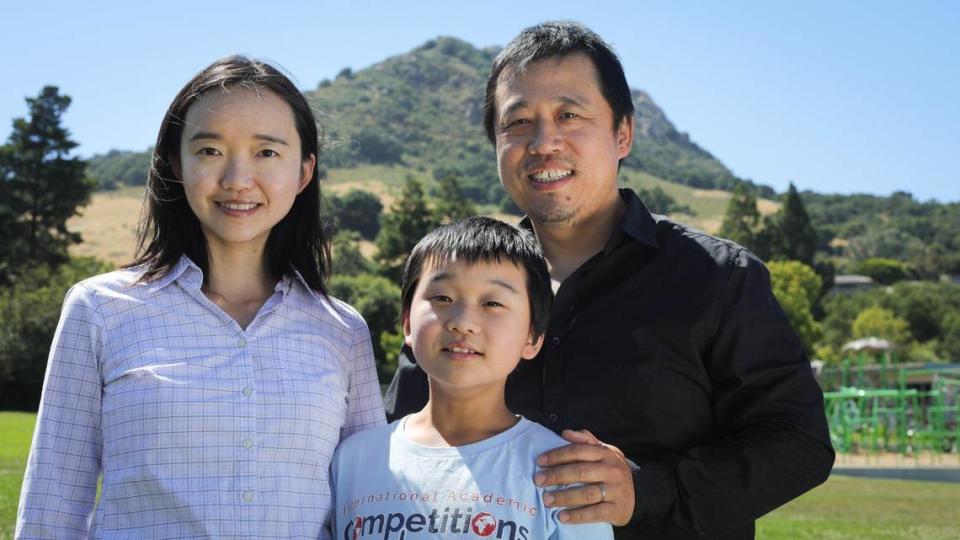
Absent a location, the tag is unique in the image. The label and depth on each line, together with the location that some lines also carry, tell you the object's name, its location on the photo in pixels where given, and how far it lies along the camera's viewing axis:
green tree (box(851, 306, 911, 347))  59.97
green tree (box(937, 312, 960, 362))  61.12
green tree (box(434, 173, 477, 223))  60.53
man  3.06
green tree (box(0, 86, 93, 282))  48.78
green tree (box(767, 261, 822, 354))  53.47
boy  2.70
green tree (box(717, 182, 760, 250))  62.56
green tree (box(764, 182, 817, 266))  65.29
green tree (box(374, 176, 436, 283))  58.38
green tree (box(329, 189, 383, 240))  92.88
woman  2.79
